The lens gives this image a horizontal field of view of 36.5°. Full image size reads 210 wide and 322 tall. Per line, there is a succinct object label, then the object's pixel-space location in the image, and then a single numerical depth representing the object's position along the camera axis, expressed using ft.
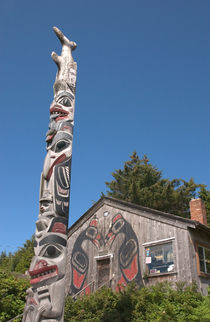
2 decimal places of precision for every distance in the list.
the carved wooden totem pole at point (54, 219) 20.97
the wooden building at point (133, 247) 42.32
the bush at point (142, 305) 33.45
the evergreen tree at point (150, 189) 92.99
